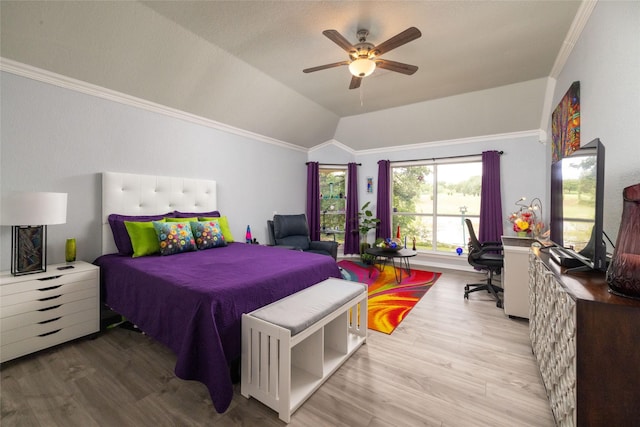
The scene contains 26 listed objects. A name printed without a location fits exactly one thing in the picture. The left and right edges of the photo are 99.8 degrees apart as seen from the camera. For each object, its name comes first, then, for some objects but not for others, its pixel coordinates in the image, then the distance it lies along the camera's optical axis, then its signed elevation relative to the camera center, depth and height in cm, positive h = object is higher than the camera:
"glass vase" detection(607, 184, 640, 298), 101 -14
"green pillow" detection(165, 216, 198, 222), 306 -8
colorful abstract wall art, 240 +94
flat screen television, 132 +4
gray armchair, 425 -39
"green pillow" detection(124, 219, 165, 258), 262 -26
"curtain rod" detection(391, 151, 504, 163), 456 +103
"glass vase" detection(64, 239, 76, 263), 248 -36
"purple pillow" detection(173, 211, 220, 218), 328 -2
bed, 153 -51
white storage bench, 149 -84
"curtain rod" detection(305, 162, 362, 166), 563 +104
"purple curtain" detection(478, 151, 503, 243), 433 +26
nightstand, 197 -78
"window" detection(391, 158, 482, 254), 479 +25
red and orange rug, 273 -101
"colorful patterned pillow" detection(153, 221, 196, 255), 268 -26
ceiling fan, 200 +134
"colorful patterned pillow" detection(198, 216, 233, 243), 345 -19
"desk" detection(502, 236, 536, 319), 268 -65
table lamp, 201 -9
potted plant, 508 -23
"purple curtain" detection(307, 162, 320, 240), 546 +39
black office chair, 323 -55
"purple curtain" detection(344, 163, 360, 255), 550 -3
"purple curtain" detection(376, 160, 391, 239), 534 +36
